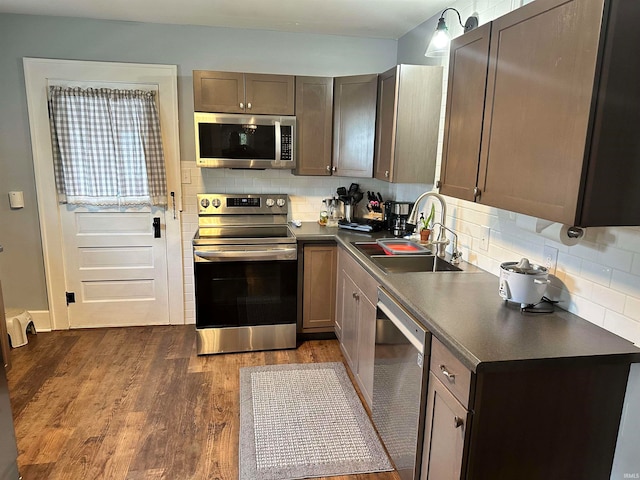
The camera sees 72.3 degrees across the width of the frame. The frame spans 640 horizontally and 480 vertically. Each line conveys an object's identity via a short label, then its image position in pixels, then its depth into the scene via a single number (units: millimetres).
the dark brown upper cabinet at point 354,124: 3350
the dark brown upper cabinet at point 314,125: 3475
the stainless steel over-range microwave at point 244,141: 3314
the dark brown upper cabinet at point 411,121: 2938
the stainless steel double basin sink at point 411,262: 2656
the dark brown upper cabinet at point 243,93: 3281
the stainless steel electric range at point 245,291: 3205
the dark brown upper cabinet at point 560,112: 1265
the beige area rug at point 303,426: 2178
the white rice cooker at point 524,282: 1755
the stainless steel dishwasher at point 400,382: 1765
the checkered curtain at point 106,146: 3439
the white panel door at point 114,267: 3686
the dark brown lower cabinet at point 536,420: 1407
